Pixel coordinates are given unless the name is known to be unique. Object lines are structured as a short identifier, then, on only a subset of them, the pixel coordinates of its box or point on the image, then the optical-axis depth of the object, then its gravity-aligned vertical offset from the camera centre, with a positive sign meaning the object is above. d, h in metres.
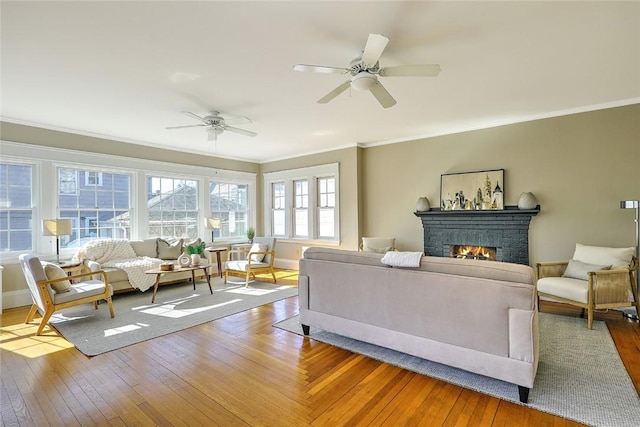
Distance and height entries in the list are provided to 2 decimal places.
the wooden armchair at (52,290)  3.29 -0.84
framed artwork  4.94 +0.40
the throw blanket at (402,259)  2.49 -0.37
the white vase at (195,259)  5.11 -0.69
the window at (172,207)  6.25 +0.24
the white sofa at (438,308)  2.05 -0.75
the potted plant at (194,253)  5.12 -0.60
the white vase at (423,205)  5.52 +0.18
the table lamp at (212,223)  6.40 -0.12
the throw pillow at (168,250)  5.85 -0.61
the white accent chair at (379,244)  5.74 -0.54
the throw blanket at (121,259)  4.86 -0.69
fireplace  4.70 -0.27
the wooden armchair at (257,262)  5.65 -0.85
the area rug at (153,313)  3.25 -1.26
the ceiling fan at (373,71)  2.29 +1.22
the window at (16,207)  4.54 +0.20
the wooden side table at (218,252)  6.24 -0.72
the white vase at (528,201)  4.56 +0.18
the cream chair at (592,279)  3.33 -0.78
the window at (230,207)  7.32 +0.26
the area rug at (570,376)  1.97 -1.27
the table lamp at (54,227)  4.39 -0.11
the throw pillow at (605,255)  3.60 -0.53
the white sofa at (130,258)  4.79 -0.67
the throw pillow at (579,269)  3.64 -0.68
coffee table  4.67 -0.83
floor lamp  3.63 -0.19
